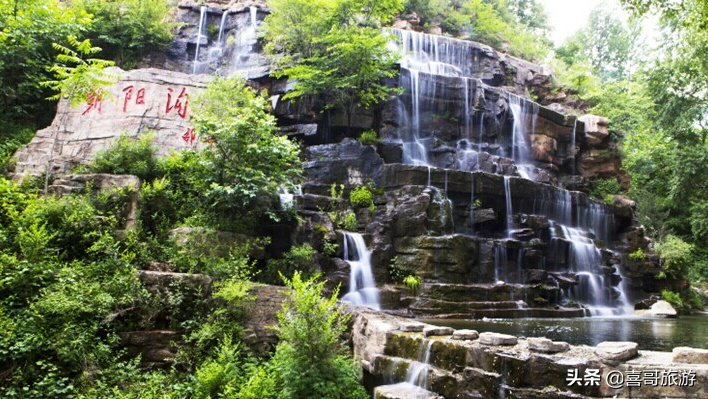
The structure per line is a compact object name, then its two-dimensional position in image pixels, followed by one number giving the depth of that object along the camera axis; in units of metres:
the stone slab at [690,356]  4.32
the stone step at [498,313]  11.24
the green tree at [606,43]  40.34
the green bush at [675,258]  18.66
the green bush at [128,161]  10.41
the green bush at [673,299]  16.91
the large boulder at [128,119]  12.48
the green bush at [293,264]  9.85
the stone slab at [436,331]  6.06
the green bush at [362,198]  14.16
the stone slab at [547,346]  5.02
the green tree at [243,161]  9.85
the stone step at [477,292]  11.76
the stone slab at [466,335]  5.73
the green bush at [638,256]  18.22
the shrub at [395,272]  12.40
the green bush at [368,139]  17.36
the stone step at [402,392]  5.29
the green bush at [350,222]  13.16
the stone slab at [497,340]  5.38
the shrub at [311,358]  5.23
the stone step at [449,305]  11.41
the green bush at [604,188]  21.91
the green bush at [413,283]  11.95
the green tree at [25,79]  14.80
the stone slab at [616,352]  4.58
